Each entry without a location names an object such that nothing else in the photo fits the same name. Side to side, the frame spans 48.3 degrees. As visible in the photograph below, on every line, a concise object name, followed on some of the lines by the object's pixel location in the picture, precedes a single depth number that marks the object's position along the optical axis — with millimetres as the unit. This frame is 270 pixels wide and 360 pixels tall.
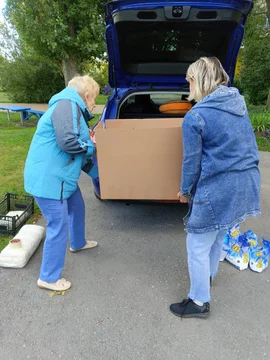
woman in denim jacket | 1675
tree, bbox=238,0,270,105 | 13164
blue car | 2678
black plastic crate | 3071
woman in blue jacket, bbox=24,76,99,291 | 2004
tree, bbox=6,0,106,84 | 7852
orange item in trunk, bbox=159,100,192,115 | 3887
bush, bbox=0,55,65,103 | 17156
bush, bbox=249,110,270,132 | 8094
